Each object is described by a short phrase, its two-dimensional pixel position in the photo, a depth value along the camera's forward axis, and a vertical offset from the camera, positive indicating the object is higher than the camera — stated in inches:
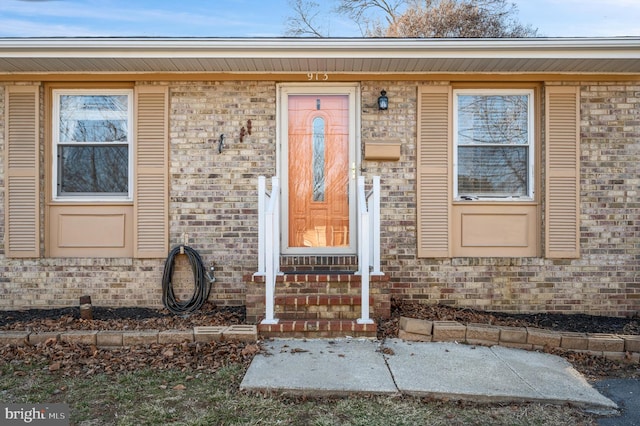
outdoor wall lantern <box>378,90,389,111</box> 210.7 +52.2
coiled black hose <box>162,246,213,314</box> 207.5 -33.6
